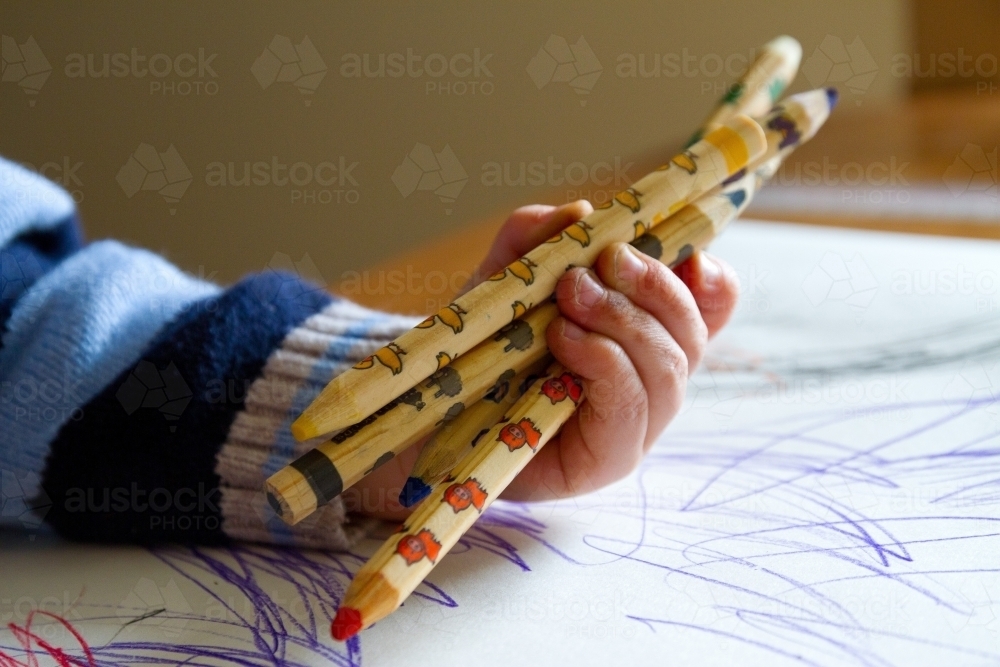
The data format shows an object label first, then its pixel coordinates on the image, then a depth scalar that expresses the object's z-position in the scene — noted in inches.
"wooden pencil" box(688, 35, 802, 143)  15.2
